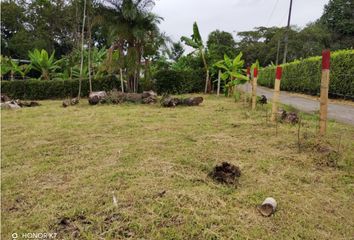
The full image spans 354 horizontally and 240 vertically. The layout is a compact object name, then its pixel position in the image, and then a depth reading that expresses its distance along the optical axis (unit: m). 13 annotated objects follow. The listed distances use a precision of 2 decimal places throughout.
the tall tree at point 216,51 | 12.80
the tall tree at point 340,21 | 31.48
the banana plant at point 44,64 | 12.71
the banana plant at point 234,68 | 8.15
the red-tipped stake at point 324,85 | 3.40
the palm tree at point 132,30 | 10.29
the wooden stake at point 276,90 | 4.66
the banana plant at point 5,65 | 13.52
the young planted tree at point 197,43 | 12.45
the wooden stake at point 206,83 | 13.07
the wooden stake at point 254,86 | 6.14
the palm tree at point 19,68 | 13.58
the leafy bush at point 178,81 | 13.12
